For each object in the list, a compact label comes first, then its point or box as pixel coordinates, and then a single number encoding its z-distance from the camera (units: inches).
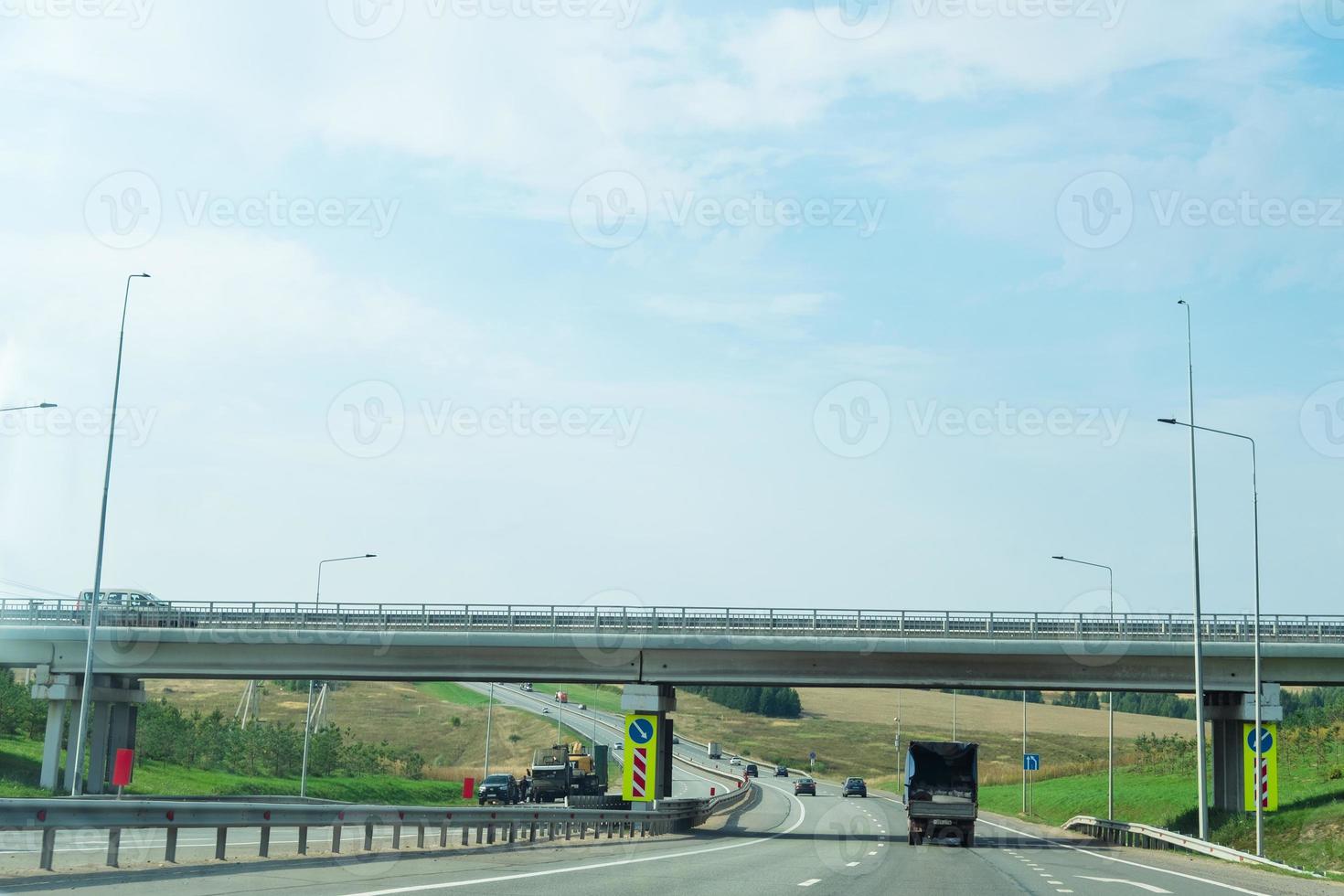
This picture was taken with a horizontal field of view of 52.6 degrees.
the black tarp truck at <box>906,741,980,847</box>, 1608.0
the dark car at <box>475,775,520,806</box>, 2500.0
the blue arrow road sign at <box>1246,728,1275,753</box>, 1519.4
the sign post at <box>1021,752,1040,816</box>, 2785.4
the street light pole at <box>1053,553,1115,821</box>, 2285.1
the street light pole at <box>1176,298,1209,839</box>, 1473.9
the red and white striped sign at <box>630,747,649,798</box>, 1836.9
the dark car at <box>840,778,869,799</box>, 4040.4
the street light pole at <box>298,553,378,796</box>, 2244.1
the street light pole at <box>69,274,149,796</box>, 1502.2
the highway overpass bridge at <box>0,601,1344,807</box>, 1903.3
